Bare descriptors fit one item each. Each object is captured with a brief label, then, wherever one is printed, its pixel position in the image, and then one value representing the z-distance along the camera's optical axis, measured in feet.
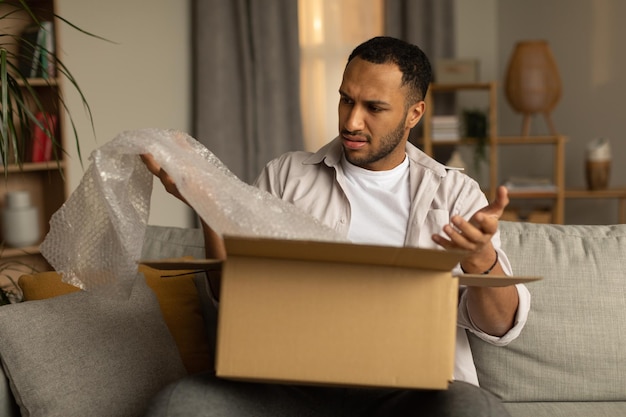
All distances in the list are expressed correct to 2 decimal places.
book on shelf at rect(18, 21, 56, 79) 11.75
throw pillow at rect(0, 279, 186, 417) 5.25
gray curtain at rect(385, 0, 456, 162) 16.55
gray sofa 6.27
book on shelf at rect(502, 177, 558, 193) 15.01
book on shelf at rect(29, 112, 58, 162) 12.01
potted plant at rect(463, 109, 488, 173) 15.53
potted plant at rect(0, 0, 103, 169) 11.72
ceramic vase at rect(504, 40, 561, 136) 15.23
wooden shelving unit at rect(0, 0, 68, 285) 11.68
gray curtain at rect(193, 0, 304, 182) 14.62
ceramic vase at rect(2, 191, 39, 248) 11.66
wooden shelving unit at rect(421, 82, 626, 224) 14.84
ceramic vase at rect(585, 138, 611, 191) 14.56
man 5.67
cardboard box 4.34
